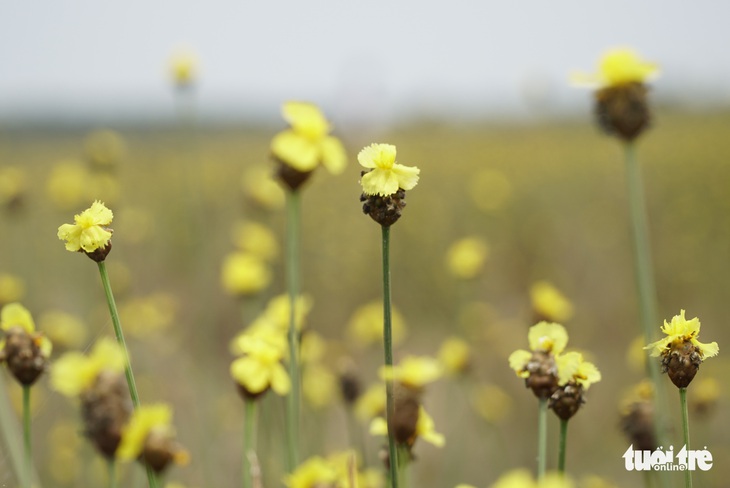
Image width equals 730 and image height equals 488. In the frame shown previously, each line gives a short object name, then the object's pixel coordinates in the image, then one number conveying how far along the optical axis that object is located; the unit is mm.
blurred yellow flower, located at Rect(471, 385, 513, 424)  2052
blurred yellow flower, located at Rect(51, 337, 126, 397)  492
